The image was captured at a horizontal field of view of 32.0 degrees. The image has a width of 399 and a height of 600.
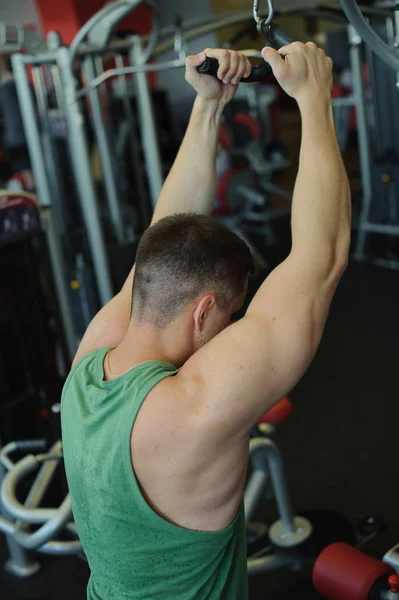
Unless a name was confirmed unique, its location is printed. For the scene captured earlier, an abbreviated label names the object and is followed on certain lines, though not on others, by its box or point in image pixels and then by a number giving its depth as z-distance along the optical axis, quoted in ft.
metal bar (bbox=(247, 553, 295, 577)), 7.17
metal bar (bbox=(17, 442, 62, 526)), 7.70
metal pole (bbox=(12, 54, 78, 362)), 10.07
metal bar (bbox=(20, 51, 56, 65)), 11.69
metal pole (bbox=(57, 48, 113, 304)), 11.32
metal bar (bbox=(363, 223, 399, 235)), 16.12
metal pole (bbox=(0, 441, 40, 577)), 8.03
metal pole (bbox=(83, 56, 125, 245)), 14.19
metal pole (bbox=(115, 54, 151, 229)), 16.51
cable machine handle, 3.82
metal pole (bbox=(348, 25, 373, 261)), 15.70
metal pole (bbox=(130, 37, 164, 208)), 12.54
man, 3.16
